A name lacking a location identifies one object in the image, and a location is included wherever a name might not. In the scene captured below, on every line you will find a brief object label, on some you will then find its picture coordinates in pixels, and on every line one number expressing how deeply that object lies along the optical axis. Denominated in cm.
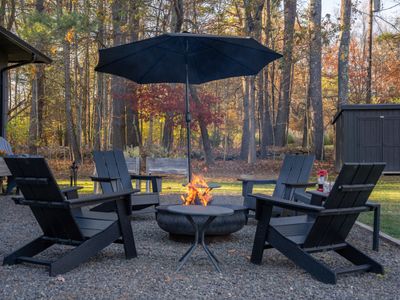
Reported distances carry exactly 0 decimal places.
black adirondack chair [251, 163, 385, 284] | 384
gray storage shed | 1502
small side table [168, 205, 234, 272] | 412
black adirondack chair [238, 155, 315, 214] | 626
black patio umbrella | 620
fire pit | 514
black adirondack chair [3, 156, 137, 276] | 390
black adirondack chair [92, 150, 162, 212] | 653
